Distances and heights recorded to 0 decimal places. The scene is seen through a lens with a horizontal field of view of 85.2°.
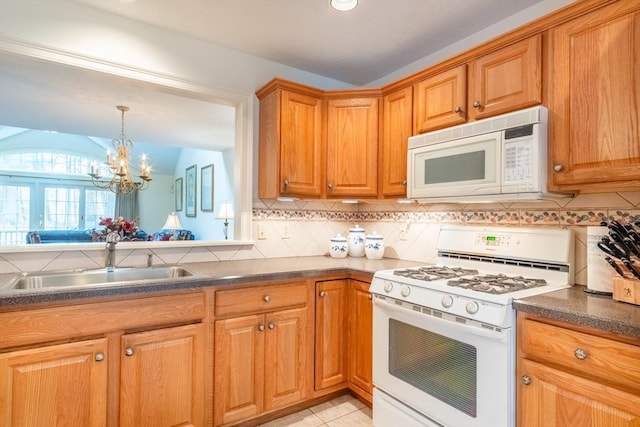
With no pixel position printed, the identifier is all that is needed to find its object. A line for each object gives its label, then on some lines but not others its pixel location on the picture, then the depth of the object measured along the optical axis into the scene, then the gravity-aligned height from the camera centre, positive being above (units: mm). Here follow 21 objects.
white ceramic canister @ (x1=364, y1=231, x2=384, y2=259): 2553 -225
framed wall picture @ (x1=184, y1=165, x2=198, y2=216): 7344 +518
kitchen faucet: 1946 -209
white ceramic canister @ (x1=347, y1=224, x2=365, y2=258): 2643 -212
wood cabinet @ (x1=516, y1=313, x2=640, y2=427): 1062 -532
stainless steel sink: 1698 -342
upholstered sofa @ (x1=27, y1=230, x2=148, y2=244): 6436 -455
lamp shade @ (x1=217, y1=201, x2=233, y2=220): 4469 +24
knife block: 1260 -268
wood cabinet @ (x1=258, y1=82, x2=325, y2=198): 2314 +482
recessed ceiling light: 1848 +1131
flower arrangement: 2117 -87
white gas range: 1346 -477
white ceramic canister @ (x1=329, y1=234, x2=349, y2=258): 2578 -238
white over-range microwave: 1557 +282
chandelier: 4676 +610
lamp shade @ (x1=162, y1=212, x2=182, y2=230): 5801 -162
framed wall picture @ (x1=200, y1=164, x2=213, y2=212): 6551 +491
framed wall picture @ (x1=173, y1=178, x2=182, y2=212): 8273 +467
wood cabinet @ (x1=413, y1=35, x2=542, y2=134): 1612 +670
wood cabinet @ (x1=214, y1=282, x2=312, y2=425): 1776 -743
